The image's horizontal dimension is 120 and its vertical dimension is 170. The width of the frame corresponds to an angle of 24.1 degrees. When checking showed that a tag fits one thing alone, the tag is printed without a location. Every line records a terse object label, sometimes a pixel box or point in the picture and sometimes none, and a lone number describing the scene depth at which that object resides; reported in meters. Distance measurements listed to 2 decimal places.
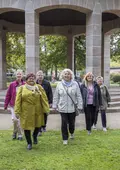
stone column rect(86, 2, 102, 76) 12.58
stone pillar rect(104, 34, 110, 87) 18.78
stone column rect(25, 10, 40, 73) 12.36
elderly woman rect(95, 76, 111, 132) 8.32
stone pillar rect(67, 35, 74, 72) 20.03
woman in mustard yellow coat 6.12
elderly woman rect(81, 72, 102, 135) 7.69
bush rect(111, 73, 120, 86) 34.13
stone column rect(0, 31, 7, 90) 17.72
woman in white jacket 6.70
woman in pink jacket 7.02
